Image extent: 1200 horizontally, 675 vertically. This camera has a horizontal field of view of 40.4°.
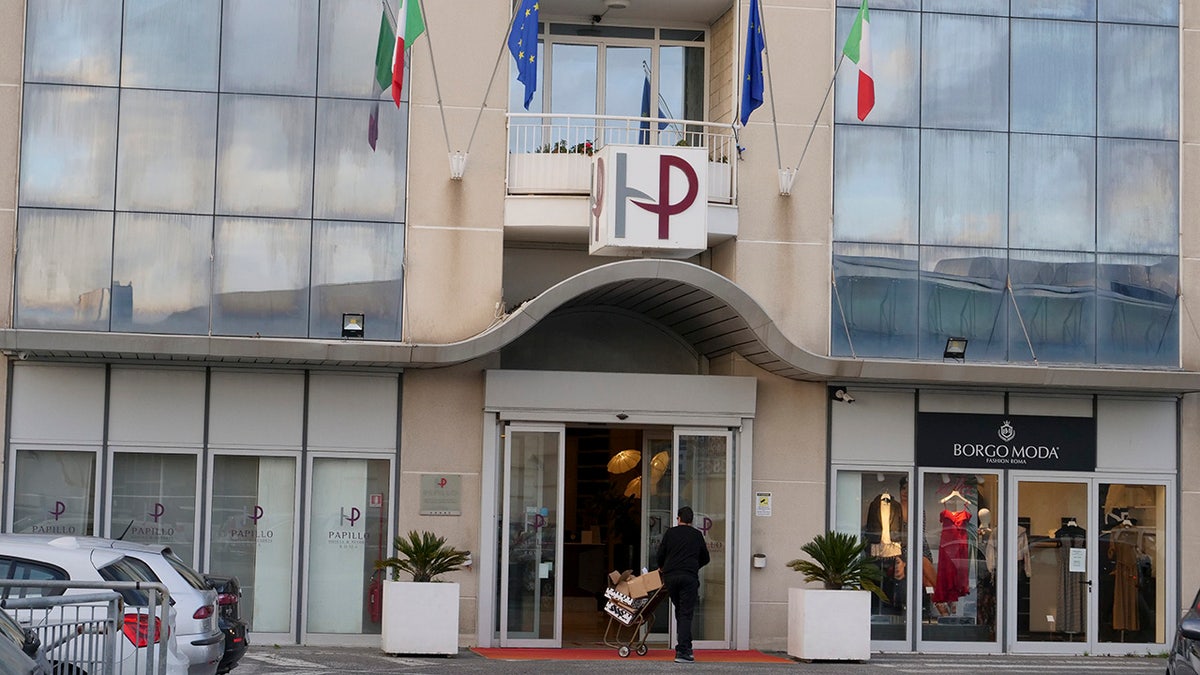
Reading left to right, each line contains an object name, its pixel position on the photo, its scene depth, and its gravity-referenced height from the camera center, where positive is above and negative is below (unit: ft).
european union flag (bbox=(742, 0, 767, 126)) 63.67 +15.76
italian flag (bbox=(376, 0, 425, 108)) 59.47 +15.43
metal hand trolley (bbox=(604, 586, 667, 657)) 62.18 -5.53
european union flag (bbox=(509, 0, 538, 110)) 62.03 +16.17
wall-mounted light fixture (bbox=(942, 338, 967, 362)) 67.41 +5.24
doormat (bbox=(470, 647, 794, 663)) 61.26 -7.11
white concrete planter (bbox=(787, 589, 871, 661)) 61.05 -5.64
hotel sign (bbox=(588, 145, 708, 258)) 60.75 +10.00
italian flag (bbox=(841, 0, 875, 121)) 62.90 +16.19
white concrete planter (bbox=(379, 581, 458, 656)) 59.31 -5.71
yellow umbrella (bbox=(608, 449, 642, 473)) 74.43 +0.37
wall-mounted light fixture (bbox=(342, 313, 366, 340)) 63.98 +5.33
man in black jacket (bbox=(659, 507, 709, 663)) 59.36 -3.71
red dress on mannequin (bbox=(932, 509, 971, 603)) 67.97 -3.45
